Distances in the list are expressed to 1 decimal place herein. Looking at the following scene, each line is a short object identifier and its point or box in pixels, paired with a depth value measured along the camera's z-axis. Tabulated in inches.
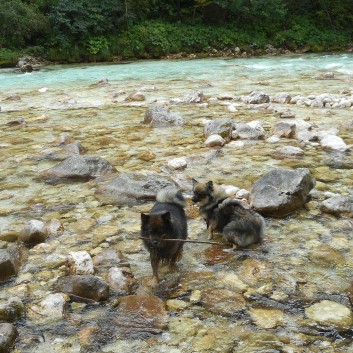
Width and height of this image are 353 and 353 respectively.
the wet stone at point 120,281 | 138.7
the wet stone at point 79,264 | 147.2
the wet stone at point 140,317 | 119.8
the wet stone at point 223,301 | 128.3
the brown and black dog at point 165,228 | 131.4
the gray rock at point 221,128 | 308.0
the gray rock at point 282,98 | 447.7
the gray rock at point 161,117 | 362.3
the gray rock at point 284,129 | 308.3
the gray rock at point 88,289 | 133.1
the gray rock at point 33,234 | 169.8
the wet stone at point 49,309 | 125.6
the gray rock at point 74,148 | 291.3
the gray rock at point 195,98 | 471.8
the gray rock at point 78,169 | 241.3
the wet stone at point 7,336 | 110.1
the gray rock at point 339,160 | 246.5
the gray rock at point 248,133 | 309.1
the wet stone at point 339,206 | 185.6
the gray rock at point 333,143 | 276.2
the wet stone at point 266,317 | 120.4
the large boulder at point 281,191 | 188.1
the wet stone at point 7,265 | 144.7
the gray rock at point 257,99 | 447.2
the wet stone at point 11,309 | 122.7
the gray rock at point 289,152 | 268.4
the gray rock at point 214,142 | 294.4
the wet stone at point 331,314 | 119.0
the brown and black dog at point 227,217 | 161.6
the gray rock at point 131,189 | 210.5
